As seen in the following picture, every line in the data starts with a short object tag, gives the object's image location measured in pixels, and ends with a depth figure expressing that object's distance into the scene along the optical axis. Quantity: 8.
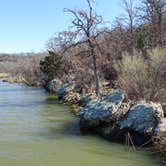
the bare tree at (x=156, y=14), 22.17
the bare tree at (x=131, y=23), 24.21
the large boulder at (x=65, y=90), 22.95
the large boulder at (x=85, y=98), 17.95
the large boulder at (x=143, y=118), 9.96
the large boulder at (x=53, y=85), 29.19
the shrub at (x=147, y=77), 12.59
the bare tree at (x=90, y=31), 19.76
